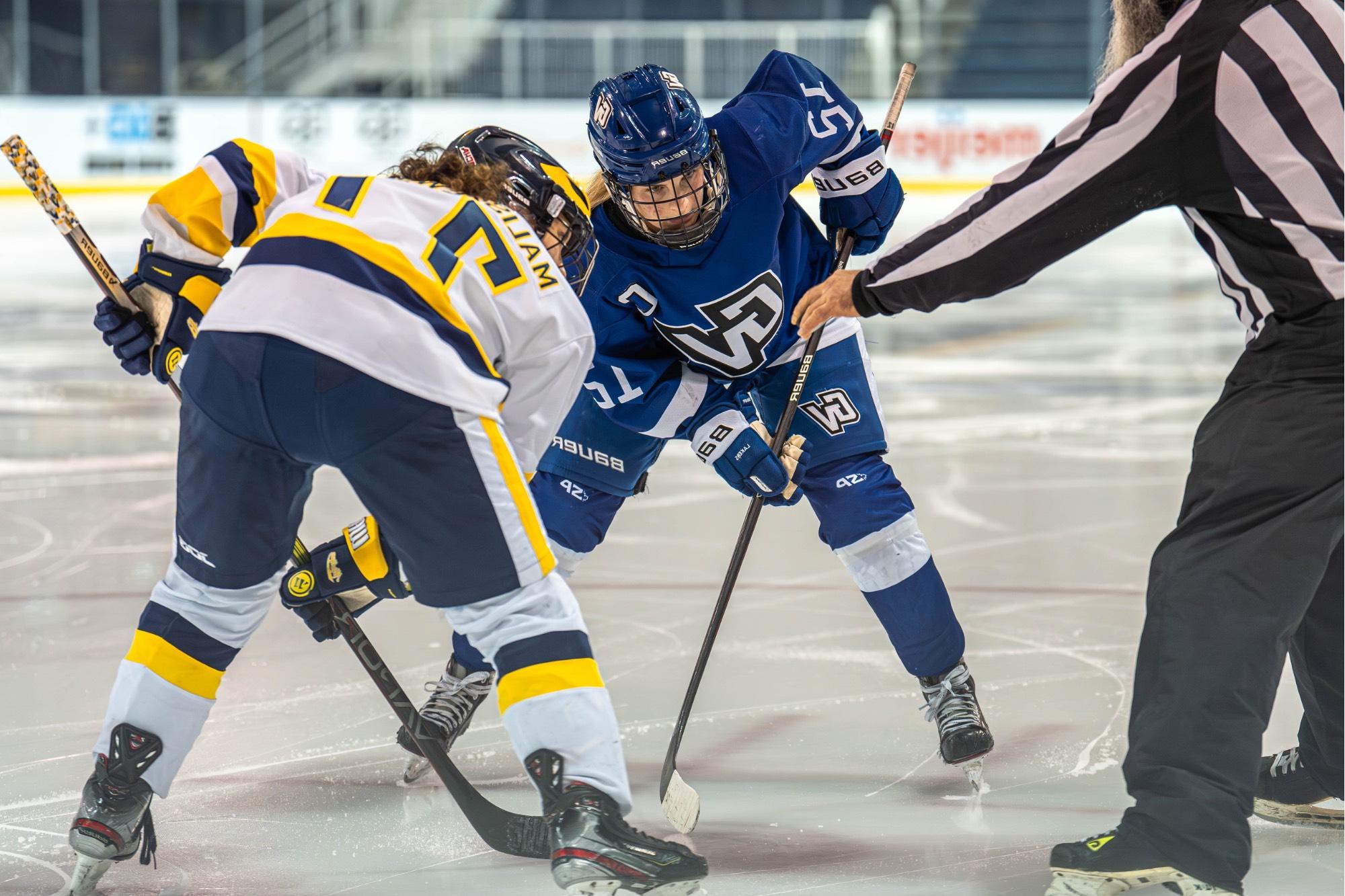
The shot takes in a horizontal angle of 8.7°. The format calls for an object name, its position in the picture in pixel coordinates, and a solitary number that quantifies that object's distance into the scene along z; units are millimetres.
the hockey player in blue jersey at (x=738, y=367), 18370
